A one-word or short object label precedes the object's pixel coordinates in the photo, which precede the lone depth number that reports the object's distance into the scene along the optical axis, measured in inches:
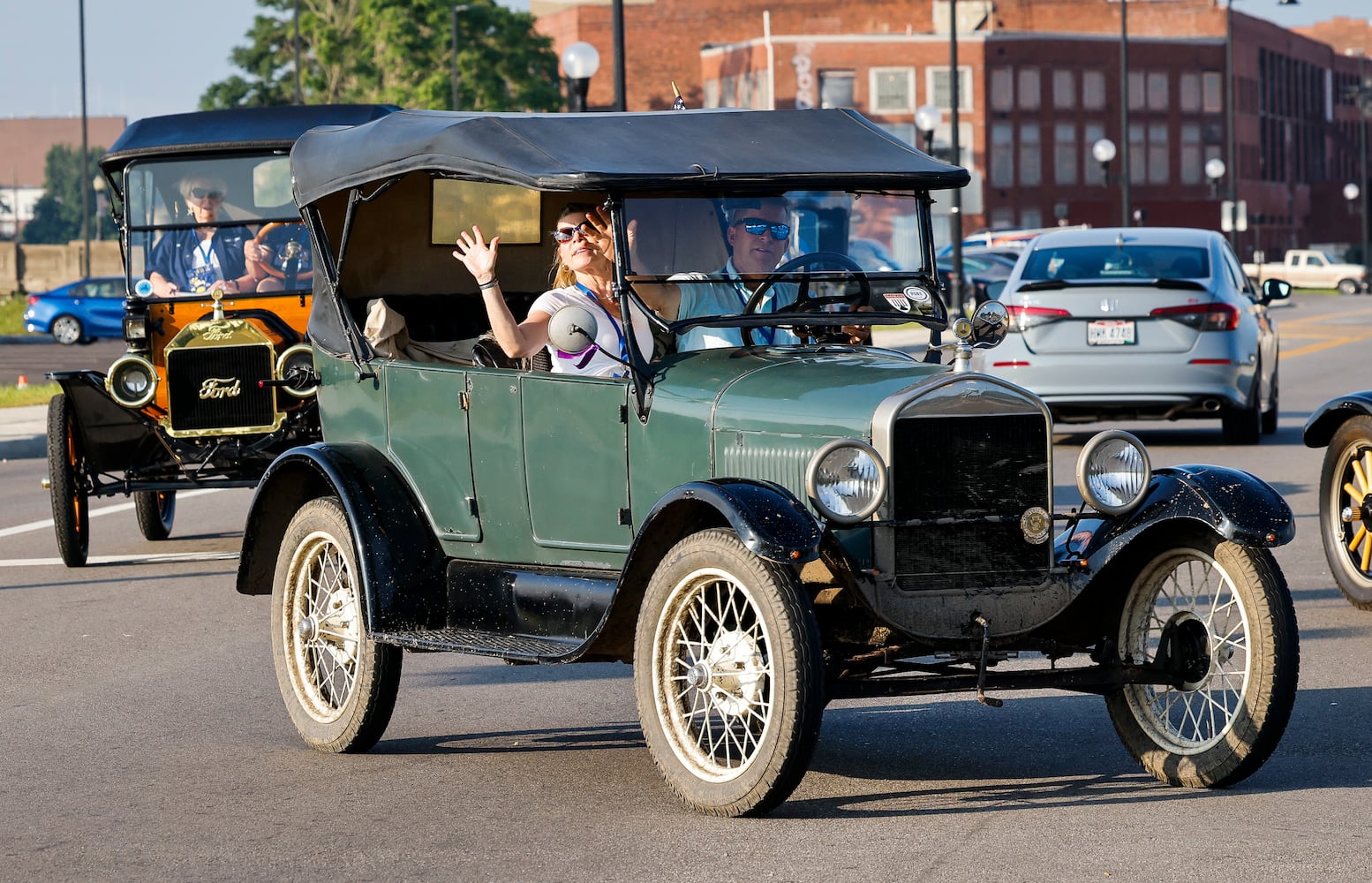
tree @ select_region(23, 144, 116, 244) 6727.4
